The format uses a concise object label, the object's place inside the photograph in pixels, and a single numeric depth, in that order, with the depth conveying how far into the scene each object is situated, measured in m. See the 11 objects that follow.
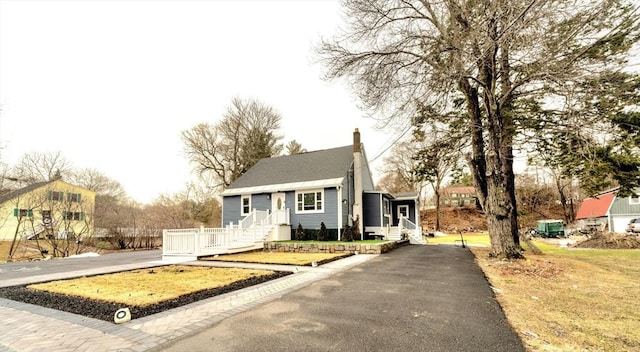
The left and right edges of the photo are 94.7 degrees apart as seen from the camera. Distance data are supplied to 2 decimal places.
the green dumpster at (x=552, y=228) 28.61
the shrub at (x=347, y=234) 17.39
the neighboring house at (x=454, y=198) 45.43
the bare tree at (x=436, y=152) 13.21
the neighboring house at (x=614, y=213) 26.48
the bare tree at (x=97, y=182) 36.03
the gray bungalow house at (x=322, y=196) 18.53
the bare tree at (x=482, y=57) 7.67
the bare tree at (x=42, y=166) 23.05
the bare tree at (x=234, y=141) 32.91
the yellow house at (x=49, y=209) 18.83
